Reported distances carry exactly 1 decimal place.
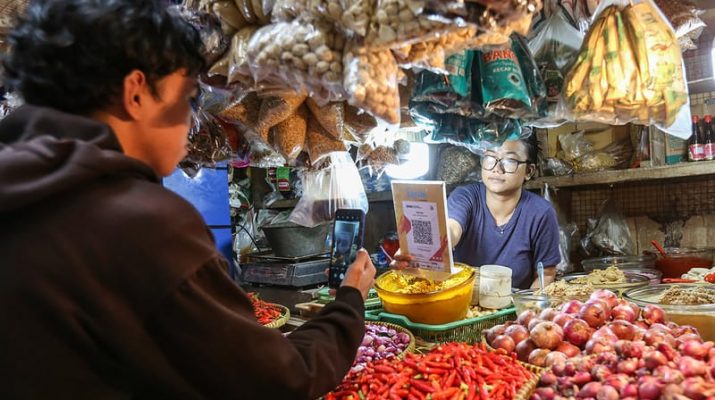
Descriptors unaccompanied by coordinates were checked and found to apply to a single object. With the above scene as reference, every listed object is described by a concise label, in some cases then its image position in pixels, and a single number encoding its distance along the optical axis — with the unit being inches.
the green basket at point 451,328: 73.1
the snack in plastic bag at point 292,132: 69.8
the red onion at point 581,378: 51.9
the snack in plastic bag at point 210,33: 55.7
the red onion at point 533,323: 64.7
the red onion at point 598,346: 57.1
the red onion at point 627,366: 51.3
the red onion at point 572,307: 67.9
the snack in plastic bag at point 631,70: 57.2
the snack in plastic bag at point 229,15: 53.3
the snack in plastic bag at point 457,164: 171.8
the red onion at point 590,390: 49.4
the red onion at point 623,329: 60.0
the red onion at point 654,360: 50.4
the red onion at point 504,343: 63.3
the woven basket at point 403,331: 62.6
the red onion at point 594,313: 64.2
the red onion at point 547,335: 60.8
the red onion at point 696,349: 52.6
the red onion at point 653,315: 64.2
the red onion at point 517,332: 64.2
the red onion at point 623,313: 64.7
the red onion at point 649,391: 46.5
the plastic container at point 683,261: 133.1
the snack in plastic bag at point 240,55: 51.4
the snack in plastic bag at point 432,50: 43.6
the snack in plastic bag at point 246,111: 70.6
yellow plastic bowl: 73.1
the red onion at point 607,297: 67.7
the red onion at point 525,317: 67.9
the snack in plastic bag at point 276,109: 63.6
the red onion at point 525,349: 61.5
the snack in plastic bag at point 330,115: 66.2
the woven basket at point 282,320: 89.7
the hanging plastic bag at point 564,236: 159.5
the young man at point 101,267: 30.2
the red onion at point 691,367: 48.6
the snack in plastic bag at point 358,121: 68.5
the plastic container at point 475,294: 87.5
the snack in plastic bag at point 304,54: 42.9
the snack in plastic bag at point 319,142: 73.2
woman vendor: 130.8
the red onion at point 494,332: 67.4
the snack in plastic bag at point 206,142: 78.8
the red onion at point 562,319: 64.4
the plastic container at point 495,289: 83.6
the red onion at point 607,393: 47.7
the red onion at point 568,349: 59.2
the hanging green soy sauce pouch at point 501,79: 60.0
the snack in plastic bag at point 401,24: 37.6
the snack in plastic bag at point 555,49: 64.9
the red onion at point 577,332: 61.2
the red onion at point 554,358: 56.7
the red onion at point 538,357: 58.9
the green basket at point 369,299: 89.5
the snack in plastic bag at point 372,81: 40.8
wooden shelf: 134.3
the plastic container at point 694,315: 64.7
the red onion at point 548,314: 66.6
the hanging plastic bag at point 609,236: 155.9
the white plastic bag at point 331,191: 116.3
